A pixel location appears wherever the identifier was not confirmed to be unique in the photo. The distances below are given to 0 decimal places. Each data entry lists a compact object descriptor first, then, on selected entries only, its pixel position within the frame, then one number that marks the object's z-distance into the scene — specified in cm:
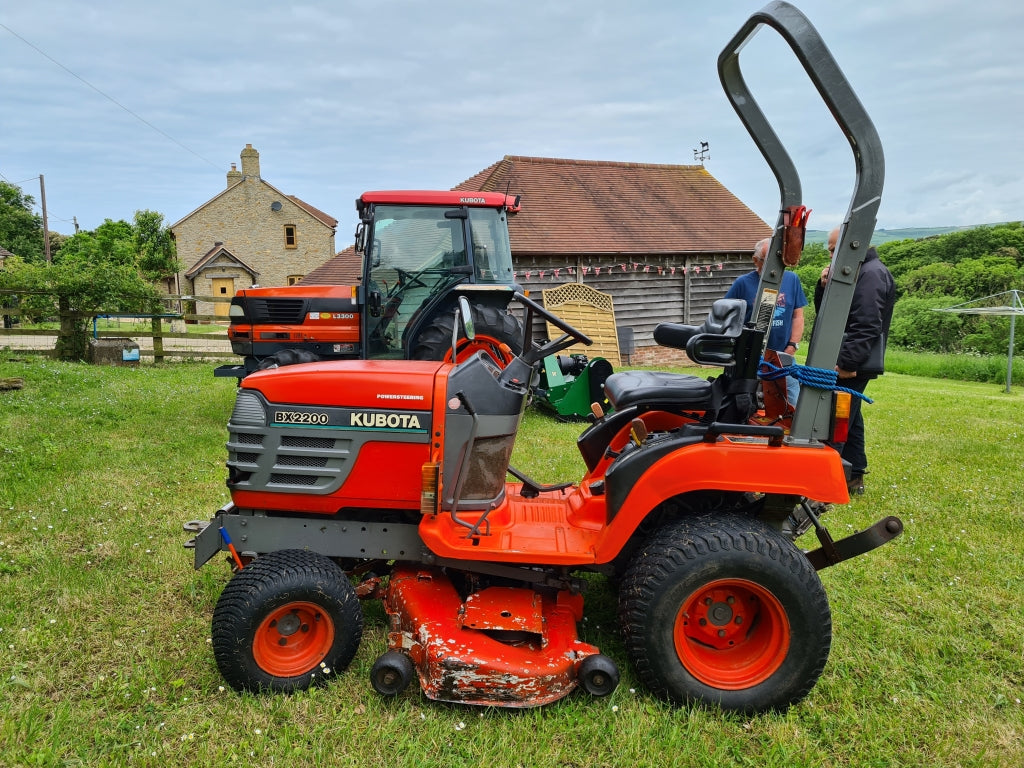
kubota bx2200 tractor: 245
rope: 247
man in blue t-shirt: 464
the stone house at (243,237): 3247
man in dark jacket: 410
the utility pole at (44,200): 3325
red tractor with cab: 658
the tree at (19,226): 4034
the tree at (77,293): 1212
